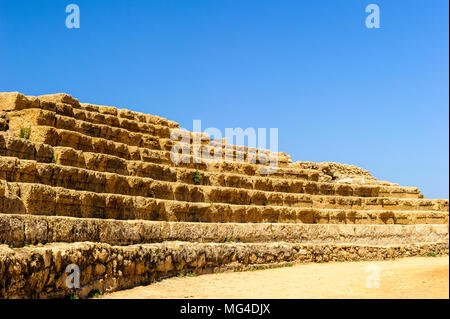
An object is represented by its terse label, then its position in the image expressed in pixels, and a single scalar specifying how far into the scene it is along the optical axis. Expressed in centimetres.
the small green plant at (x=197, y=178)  1484
